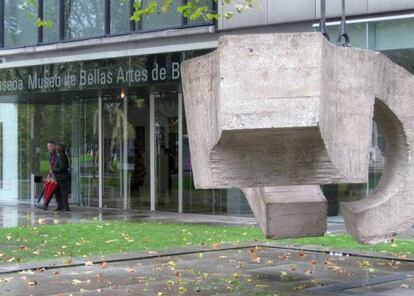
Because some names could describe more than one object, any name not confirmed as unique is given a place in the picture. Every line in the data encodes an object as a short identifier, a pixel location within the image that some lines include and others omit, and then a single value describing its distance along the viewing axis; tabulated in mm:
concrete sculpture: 6453
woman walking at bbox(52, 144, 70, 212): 20422
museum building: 16312
